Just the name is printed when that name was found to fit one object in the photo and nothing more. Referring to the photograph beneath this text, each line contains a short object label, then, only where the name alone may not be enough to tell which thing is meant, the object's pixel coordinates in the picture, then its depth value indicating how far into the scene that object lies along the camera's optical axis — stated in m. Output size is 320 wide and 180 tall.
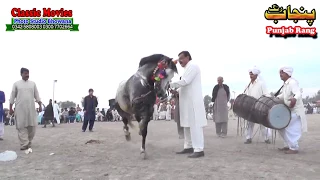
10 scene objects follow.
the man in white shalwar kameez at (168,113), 28.72
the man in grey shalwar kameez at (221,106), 11.13
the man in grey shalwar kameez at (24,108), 8.07
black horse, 6.79
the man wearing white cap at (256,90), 9.15
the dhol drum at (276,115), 7.14
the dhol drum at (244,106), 7.90
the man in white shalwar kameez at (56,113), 23.50
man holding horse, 6.68
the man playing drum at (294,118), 7.25
